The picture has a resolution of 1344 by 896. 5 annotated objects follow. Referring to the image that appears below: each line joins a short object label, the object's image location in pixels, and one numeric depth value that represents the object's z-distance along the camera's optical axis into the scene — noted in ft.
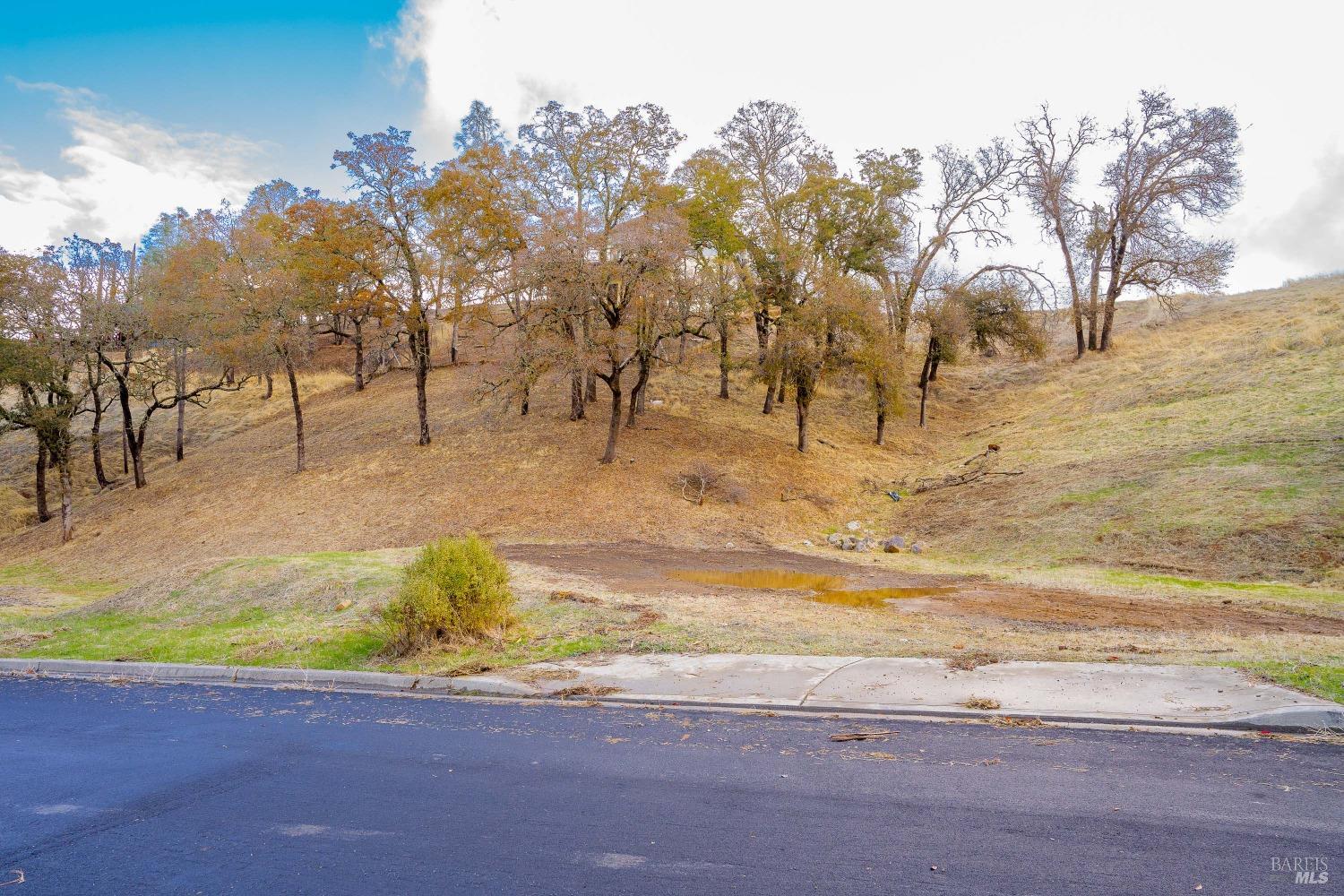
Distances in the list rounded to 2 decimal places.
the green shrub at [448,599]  34.55
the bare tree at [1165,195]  132.36
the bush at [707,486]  89.15
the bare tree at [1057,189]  149.59
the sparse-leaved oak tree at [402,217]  95.45
